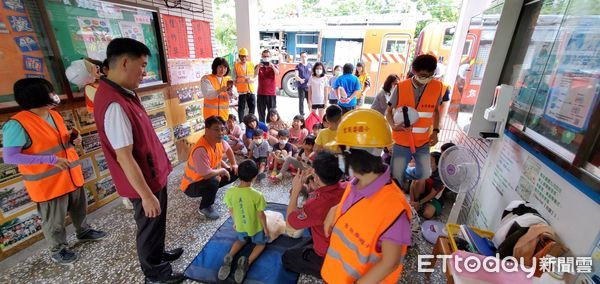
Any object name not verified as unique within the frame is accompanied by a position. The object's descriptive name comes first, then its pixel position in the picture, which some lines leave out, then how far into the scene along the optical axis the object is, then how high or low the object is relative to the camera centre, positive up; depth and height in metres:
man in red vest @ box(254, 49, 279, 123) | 5.64 -0.68
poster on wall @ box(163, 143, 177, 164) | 4.25 -1.64
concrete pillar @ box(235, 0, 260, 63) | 6.52 +0.72
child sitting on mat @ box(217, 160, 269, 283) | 2.24 -1.40
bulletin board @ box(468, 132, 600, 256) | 1.42 -0.89
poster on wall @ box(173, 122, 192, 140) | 4.39 -1.34
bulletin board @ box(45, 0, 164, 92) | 2.78 +0.27
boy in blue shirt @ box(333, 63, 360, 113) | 5.15 -0.63
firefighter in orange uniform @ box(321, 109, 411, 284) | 1.17 -0.72
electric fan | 2.27 -0.99
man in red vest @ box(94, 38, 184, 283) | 1.58 -0.58
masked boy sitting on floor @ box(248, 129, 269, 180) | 4.32 -1.56
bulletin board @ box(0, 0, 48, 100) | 2.33 +0.01
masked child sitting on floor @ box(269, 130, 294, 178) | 4.28 -1.61
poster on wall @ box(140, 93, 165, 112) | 3.74 -0.73
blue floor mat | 2.26 -1.91
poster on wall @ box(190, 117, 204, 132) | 4.80 -1.32
